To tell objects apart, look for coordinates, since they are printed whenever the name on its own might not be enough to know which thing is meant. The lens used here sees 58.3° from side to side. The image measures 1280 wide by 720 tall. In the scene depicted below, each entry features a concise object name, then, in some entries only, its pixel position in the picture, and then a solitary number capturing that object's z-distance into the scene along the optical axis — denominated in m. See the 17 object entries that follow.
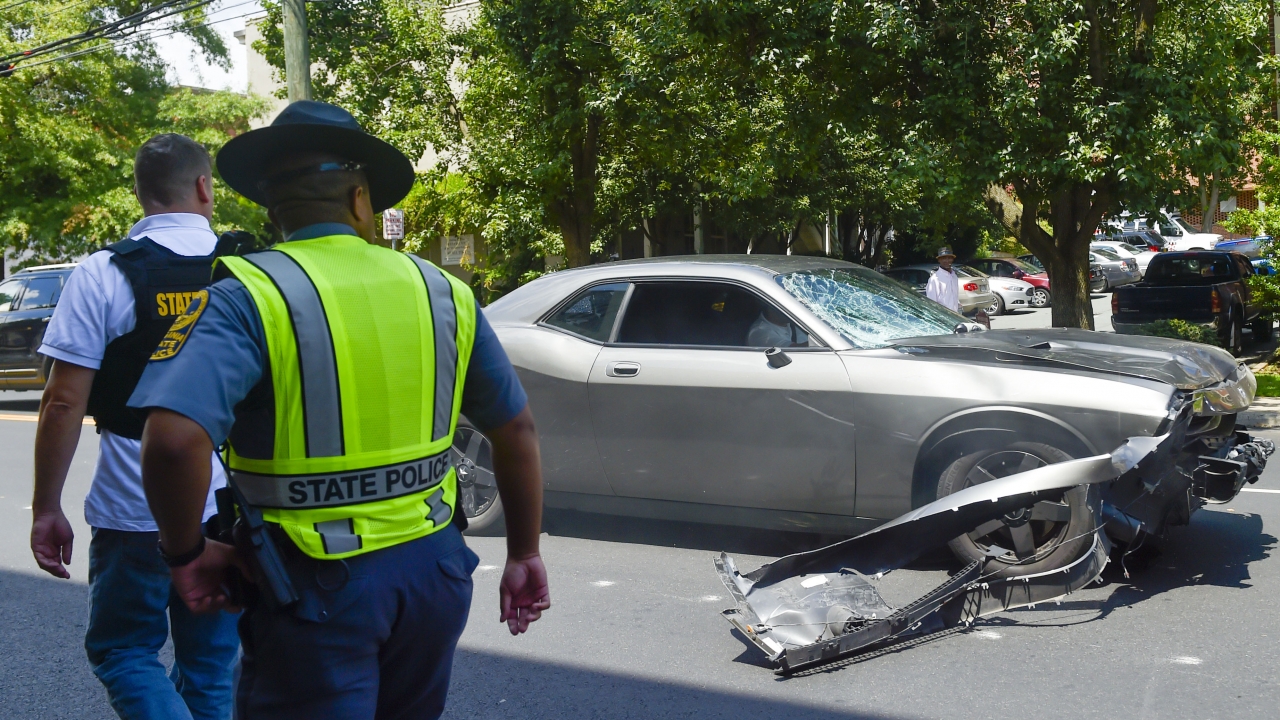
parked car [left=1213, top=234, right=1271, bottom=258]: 28.14
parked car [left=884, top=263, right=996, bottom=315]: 25.25
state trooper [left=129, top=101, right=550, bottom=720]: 1.93
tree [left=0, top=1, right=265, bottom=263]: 24.98
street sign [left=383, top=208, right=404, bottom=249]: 16.98
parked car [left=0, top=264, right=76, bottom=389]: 14.72
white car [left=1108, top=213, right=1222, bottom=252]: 38.56
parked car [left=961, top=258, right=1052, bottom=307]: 27.75
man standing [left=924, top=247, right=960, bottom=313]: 13.78
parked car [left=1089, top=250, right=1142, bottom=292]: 31.95
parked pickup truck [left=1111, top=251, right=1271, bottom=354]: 16.78
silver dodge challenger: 4.89
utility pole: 12.68
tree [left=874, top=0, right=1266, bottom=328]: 11.23
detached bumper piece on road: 4.37
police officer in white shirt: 2.79
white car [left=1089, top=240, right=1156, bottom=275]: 33.25
